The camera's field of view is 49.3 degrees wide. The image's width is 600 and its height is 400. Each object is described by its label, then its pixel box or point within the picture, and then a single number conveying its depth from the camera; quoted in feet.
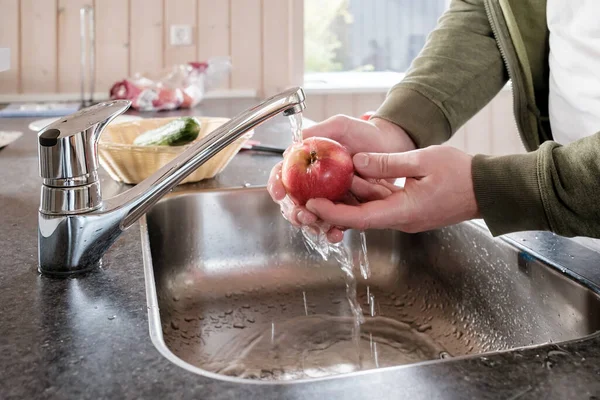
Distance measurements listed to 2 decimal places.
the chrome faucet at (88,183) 2.27
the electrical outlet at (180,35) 8.61
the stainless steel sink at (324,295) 2.79
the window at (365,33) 9.93
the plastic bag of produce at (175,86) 7.32
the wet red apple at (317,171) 2.85
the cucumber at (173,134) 3.93
